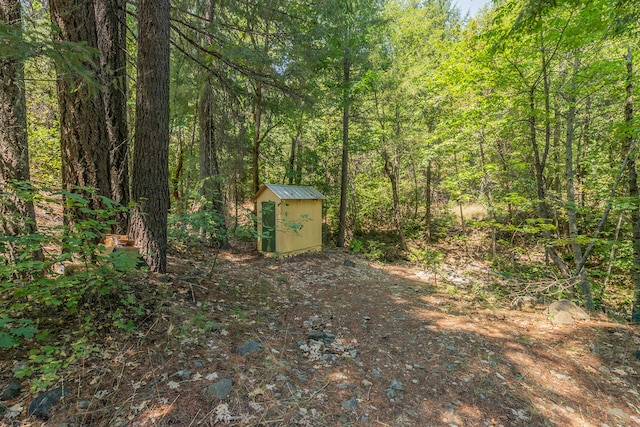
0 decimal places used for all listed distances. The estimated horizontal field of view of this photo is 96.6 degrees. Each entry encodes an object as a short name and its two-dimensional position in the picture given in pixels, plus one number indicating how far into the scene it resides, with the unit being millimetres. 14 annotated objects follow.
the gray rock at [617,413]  2381
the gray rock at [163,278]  3429
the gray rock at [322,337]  3361
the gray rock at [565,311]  4344
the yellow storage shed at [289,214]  8586
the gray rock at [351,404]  2218
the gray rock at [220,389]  2074
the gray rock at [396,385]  2580
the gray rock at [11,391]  1766
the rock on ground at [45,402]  1725
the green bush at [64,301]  2041
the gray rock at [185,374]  2201
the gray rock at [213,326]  2944
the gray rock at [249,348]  2682
